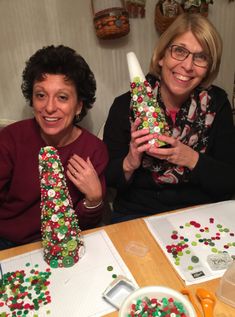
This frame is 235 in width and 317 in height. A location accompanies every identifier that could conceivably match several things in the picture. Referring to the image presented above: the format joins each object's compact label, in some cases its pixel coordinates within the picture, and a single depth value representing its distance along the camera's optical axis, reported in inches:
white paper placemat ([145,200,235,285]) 35.2
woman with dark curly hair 43.9
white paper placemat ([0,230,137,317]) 31.7
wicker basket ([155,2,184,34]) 57.1
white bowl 28.8
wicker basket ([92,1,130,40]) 53.4
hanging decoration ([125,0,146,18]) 57.4
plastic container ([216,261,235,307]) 31.4
